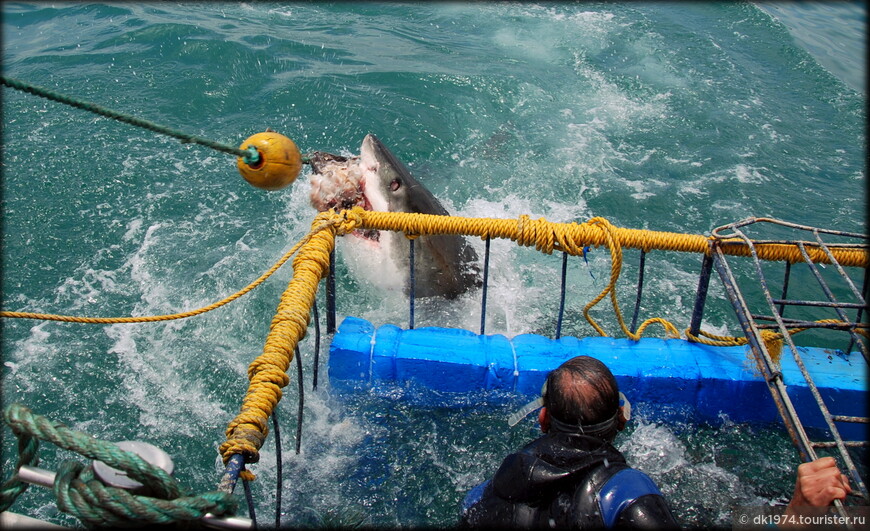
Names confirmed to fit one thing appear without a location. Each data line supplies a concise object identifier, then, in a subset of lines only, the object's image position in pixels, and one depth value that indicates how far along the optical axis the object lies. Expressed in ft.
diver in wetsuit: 5.37
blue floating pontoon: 10.16
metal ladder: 7.00
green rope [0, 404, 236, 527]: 3.87
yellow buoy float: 7.15
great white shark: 13.29
